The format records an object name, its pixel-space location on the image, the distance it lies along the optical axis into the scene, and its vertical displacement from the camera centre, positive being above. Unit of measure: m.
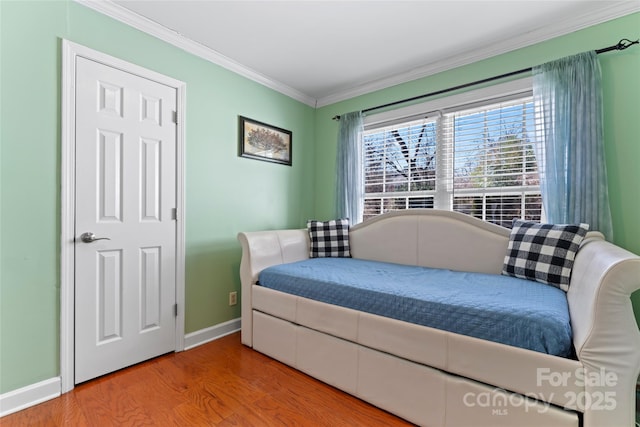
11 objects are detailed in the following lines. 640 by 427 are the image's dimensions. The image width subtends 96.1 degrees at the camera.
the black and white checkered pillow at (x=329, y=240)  2.84 -0.26
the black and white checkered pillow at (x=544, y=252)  1.72 -0.24
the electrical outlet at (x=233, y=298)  2.69 -0.78
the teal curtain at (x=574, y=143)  1.87 +0.48
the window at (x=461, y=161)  2.28 +0.48
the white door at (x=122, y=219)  1.82 -0.03
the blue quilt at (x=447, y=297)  1.25 -0.45
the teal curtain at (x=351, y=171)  3.12 +0.47
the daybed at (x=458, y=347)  1.09 -0.67
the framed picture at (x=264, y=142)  2.79 +0.76
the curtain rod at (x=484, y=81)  1.86 +1.11
